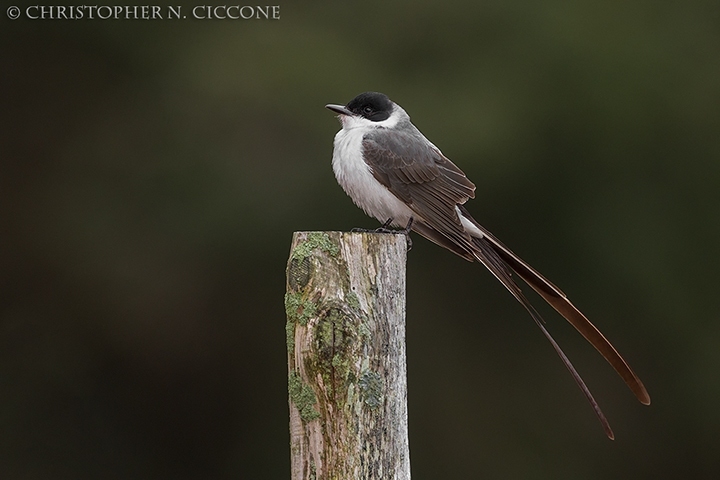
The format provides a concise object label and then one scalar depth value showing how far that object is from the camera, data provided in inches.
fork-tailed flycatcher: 258.7
